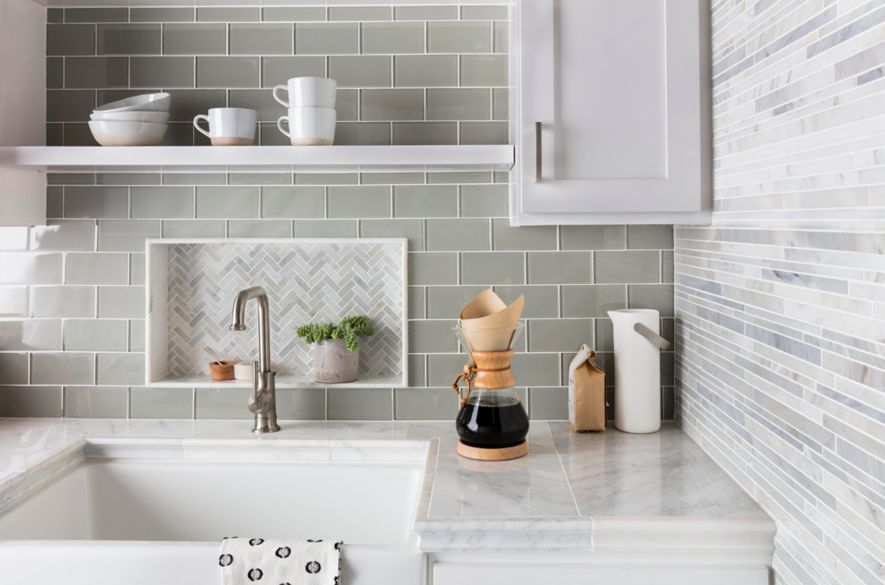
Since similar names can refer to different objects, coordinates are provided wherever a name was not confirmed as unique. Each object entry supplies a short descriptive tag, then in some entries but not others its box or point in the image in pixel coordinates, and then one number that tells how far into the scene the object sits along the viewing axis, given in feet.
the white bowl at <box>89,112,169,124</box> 5.69
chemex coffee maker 5.36
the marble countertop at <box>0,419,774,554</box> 4.32
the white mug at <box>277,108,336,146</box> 5.57
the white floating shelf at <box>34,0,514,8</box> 6.46
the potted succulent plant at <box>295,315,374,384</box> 6.45
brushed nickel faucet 6.15
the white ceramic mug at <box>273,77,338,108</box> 5.55
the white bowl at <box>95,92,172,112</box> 5.80
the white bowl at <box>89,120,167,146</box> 5.72
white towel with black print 4.30
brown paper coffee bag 6.11
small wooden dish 6.61
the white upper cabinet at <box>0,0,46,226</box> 6.00
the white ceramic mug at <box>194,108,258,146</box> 5.71
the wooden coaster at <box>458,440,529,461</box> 5.38
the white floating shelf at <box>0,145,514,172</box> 5.52
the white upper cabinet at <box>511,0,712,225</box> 5.43
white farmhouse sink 5.92
